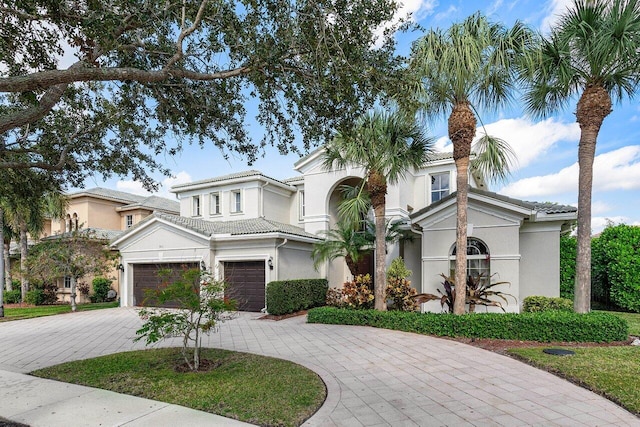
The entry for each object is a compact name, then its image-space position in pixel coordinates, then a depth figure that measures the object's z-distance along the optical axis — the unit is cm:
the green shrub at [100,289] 2191
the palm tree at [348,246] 1406
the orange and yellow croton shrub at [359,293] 1255
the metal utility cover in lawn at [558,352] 734
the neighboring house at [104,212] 2531
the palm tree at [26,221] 1984
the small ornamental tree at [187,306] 628
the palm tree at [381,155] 1072
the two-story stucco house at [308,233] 1238
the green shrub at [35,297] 2123
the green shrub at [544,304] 1160
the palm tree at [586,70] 862
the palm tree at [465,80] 893
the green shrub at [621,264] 1366
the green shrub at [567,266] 1453
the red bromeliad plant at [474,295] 1091
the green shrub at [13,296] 2267
